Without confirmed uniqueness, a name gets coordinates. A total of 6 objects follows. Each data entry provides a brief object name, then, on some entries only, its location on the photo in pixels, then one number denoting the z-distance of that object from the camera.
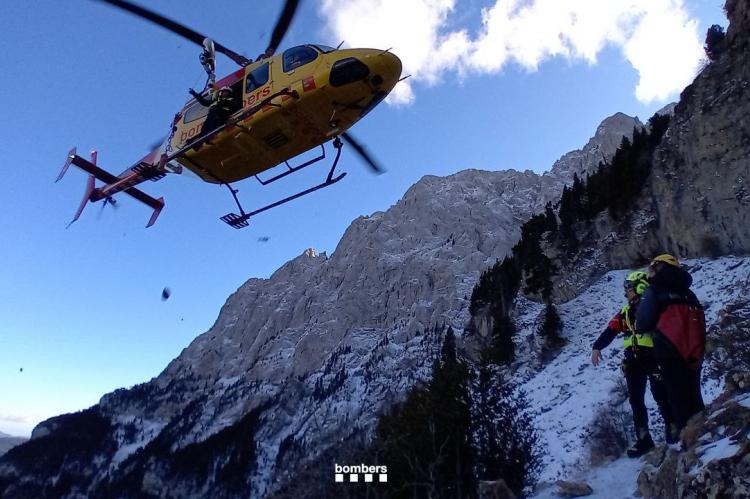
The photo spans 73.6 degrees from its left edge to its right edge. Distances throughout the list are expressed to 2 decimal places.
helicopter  10.30
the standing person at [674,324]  5.30
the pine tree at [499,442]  14.54
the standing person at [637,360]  6.95
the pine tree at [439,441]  15.09
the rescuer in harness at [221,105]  11.69
